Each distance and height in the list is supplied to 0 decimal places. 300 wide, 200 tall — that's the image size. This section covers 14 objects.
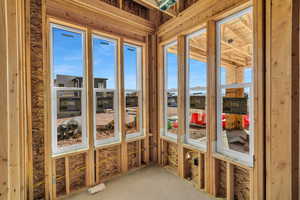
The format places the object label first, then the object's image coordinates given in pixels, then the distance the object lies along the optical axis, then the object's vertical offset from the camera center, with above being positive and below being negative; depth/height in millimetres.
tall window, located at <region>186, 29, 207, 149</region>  2668 +162
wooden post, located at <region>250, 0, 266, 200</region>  1735 -28
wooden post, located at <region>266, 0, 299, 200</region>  1539 -21
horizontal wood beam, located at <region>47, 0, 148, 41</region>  2336 +1559
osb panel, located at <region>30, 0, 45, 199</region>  2154 +26
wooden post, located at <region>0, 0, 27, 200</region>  929 -43
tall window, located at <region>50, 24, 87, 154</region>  2430 +181
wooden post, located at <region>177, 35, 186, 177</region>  2930 +38
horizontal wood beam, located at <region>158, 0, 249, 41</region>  2125 +1547
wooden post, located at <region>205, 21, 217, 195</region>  2348 -181
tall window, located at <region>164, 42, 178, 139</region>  3234 +185
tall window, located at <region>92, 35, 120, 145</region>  2873 +175
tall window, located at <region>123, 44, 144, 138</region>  3307 +206
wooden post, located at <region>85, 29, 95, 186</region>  2629 -246
